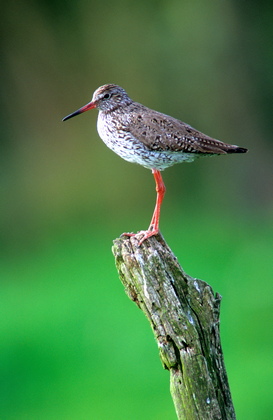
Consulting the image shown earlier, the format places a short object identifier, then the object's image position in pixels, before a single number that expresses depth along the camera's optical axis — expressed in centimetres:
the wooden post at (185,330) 1005
